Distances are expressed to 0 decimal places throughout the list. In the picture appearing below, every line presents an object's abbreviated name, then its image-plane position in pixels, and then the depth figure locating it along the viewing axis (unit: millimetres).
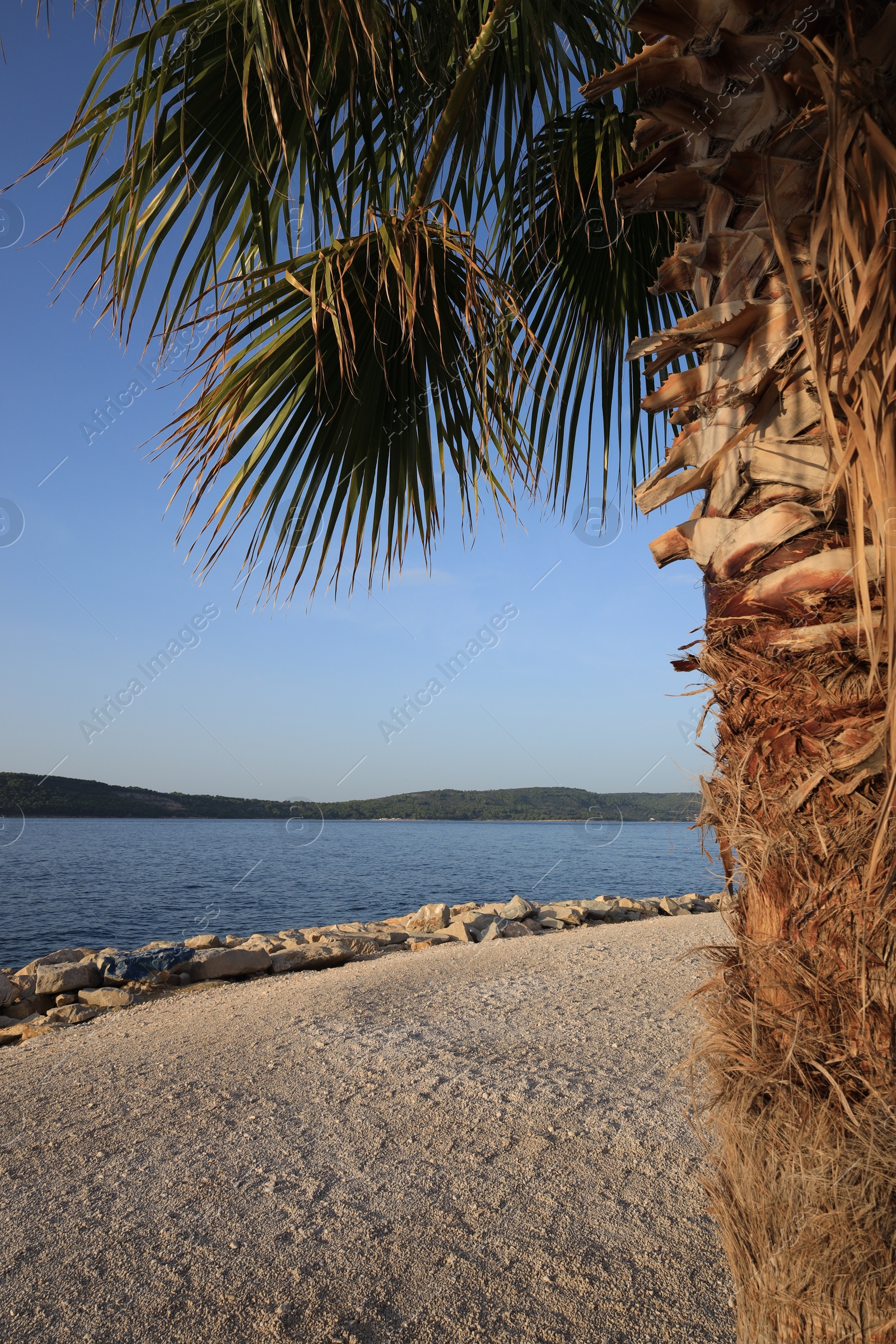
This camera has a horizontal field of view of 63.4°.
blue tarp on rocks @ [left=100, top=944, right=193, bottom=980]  6359
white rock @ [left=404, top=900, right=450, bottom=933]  9359
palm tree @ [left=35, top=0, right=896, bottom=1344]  1120
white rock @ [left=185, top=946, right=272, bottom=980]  6652
